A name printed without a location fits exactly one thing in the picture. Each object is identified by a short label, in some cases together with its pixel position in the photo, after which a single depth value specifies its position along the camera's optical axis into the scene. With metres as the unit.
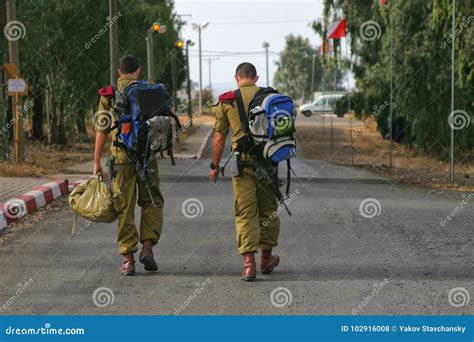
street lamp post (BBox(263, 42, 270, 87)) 93.23
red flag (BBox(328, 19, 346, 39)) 29.06
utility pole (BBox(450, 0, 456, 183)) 17.77
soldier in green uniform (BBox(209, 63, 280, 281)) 7.62
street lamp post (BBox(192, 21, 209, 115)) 64.41
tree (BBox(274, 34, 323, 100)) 114.00
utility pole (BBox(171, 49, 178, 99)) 57.30
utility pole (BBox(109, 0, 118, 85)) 22.75
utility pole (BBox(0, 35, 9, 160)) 19.78
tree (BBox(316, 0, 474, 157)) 26.45
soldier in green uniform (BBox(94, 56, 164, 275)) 7.88
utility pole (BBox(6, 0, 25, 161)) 19.39
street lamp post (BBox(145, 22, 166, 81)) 29.62
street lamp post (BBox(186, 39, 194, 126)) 57.78
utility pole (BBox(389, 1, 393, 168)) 25.18
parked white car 78.91
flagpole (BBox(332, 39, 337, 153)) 33.66
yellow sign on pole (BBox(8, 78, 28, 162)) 18.70
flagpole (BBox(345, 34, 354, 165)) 31.03
